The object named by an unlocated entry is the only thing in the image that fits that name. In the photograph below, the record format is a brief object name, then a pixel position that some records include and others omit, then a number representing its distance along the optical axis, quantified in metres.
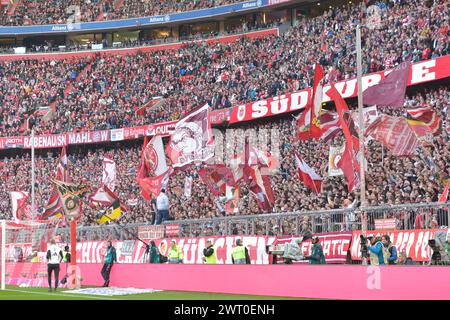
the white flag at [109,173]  38.41
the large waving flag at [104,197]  37.16
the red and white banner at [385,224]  24.66
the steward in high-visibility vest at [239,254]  27.27
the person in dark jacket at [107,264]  29.72
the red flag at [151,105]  57.90
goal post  30.54
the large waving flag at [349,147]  26.80
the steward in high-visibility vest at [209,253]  28.75
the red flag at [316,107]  28.39
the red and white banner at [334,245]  25.94
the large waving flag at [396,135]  25.83
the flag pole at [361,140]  25.03
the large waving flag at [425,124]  26.25
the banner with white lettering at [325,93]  33.94
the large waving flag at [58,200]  40.61
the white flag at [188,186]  36.94
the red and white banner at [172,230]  33.29
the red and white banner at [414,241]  23.62
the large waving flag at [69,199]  38.47
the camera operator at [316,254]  24.81
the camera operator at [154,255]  31.73
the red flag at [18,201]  42.62
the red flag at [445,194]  25.14
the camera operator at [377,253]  22.17
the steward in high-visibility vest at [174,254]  30.73
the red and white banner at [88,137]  58.97
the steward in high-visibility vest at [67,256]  33.75
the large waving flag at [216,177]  33.28
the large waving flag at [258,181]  31.31
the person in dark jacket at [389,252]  22.61
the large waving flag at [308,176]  30.33
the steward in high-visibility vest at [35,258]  34.15
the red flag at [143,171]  34.22
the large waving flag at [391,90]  25.72
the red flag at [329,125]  28.55
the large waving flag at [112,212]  37.22
